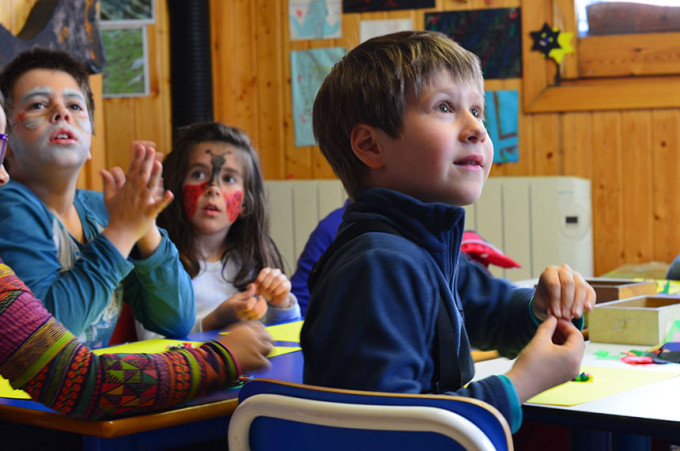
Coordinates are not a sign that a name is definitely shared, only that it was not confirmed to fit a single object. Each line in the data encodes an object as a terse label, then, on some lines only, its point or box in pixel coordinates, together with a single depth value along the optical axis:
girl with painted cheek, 3.74
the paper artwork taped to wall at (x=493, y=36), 5.16
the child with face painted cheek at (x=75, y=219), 2.97
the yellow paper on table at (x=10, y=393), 2.36
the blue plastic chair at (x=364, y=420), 1.46
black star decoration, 5.10
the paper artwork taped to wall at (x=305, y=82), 5.35
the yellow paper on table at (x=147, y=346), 2.97
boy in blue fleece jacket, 1.80
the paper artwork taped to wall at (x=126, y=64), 5.33
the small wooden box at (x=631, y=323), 2.88
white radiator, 4.92
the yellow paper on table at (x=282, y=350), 2.94
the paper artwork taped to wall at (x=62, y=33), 3.82
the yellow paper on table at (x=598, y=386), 2.08
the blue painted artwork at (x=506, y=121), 5.16
